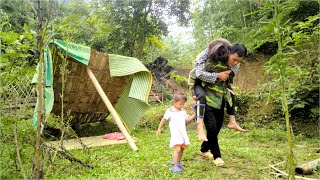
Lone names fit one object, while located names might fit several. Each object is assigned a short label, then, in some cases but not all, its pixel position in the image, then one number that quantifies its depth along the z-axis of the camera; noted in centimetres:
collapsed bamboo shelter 468
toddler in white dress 311
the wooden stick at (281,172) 273
